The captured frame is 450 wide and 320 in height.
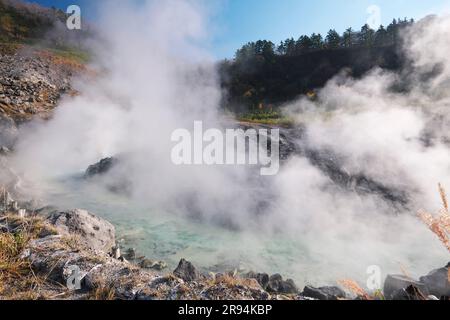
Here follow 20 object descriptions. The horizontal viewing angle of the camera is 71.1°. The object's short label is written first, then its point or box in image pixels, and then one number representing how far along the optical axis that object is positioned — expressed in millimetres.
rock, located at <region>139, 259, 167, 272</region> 6914
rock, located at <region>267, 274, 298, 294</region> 5875
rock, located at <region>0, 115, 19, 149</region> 18428
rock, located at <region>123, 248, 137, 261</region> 7320
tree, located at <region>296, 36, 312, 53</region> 49344
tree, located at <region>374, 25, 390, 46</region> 44766
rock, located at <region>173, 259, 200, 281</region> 5891
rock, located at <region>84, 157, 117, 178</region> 15000
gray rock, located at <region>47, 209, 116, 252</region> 6726
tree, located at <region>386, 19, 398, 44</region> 44125
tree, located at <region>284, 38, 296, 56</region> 50516
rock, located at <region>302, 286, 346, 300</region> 4620
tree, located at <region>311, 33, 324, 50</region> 48500
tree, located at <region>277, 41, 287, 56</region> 51969
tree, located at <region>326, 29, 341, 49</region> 47312
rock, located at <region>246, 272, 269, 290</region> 6061
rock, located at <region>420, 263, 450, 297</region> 4719
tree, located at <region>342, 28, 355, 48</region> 47156
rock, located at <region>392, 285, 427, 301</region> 3470
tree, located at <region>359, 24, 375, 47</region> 45775
